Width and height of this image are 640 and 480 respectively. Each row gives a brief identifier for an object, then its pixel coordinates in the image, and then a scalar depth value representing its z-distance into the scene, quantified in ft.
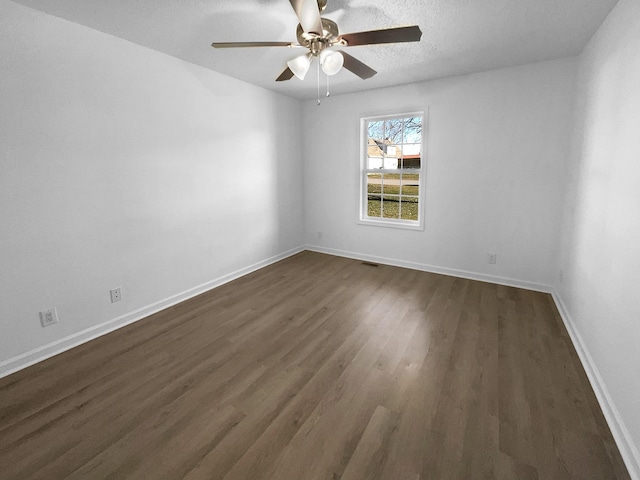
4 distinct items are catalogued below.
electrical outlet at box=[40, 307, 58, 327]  7.61
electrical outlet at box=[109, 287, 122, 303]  8.99
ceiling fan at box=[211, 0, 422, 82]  5.53
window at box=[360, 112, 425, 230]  13.76
